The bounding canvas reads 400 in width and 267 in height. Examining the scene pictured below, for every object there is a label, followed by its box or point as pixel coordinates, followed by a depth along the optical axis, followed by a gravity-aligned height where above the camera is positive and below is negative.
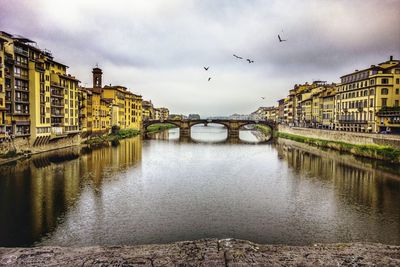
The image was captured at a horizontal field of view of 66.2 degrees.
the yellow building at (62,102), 54.03 +3.66
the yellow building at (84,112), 66.81 +2.04
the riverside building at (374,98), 59.25 +4.98
